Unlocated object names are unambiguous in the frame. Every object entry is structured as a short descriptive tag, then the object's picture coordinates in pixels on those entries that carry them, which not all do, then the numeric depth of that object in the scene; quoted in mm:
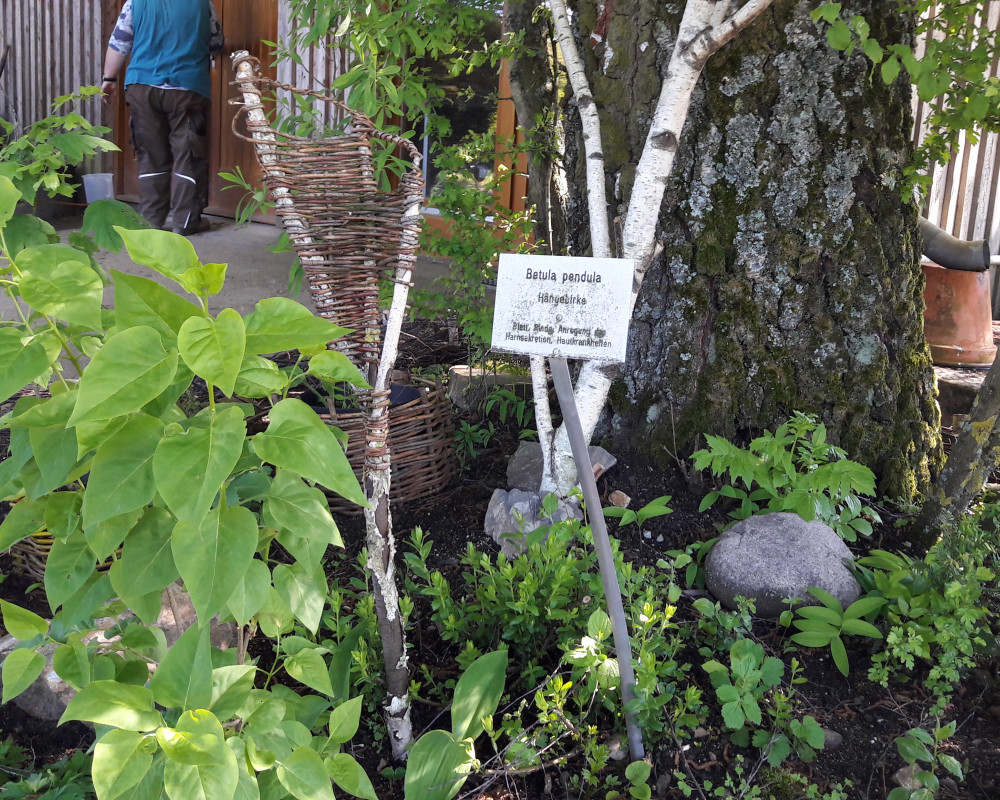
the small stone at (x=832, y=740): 1870
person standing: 6426
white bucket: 8039
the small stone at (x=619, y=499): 2693
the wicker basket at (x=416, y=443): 2727
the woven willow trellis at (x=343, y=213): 1886
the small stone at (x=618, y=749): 1844
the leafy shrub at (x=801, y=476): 2246
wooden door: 7035
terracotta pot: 3875
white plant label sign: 1655
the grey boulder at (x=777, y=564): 2262
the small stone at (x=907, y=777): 1729
